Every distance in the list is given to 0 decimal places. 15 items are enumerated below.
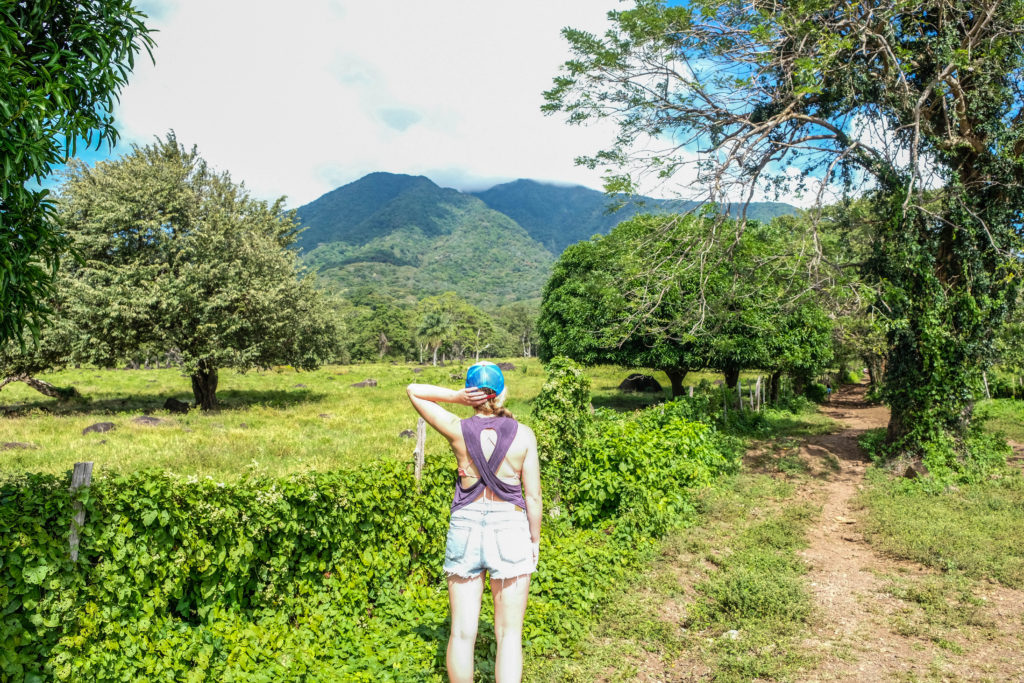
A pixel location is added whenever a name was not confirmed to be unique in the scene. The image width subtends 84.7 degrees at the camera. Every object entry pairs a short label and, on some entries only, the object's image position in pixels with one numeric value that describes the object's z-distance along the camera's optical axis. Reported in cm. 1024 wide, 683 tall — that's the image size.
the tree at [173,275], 2166
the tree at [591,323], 2470
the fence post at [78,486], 446
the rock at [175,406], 2406
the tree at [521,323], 12950
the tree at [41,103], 405
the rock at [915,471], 1183
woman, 393
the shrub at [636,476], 925
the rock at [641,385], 3988
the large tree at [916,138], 1183
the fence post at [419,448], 693
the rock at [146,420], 1915
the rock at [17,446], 1456
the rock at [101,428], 1748
